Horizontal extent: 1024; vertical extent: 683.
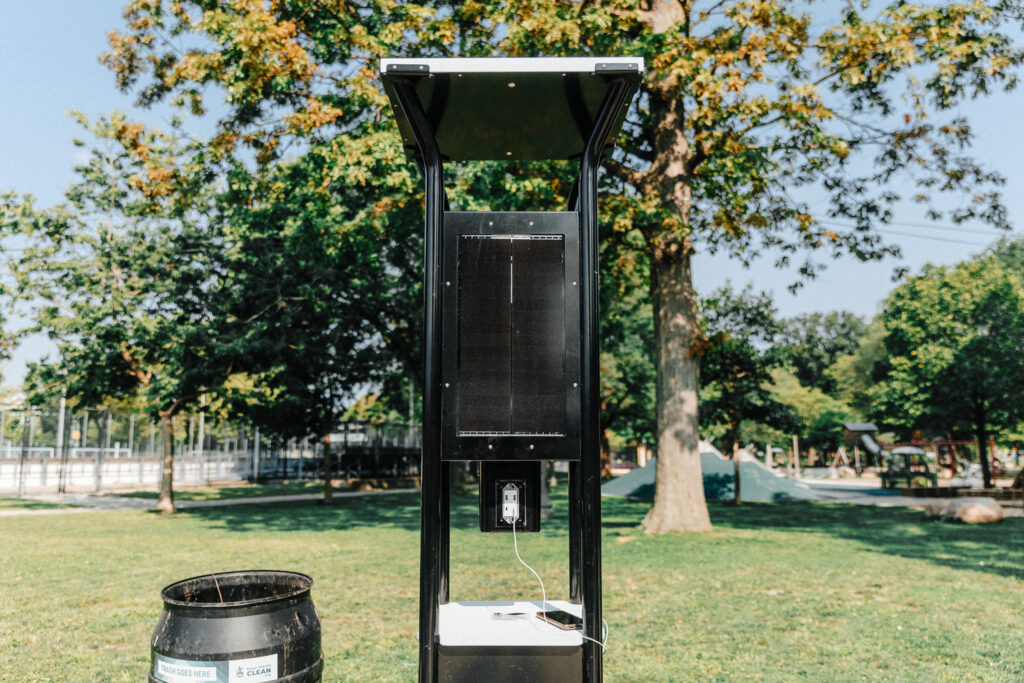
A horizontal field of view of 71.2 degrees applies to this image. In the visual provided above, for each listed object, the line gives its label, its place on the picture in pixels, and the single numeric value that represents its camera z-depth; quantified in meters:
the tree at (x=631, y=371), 28.95
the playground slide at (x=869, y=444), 38.91
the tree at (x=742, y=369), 19.06
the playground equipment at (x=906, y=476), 27.52
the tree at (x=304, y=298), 13.70
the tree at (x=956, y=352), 31.08
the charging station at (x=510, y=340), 2.81
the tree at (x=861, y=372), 55.50
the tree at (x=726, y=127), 10.17
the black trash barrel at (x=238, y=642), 2.62
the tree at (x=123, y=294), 16.17
